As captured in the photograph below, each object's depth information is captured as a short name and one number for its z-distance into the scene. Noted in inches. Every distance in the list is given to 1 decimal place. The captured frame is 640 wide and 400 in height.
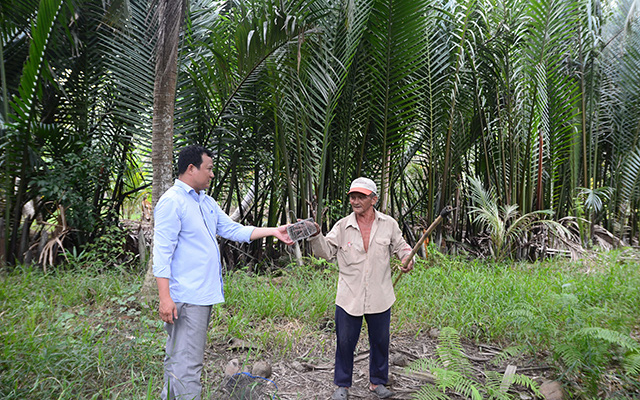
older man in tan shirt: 104.6
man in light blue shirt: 86.1
